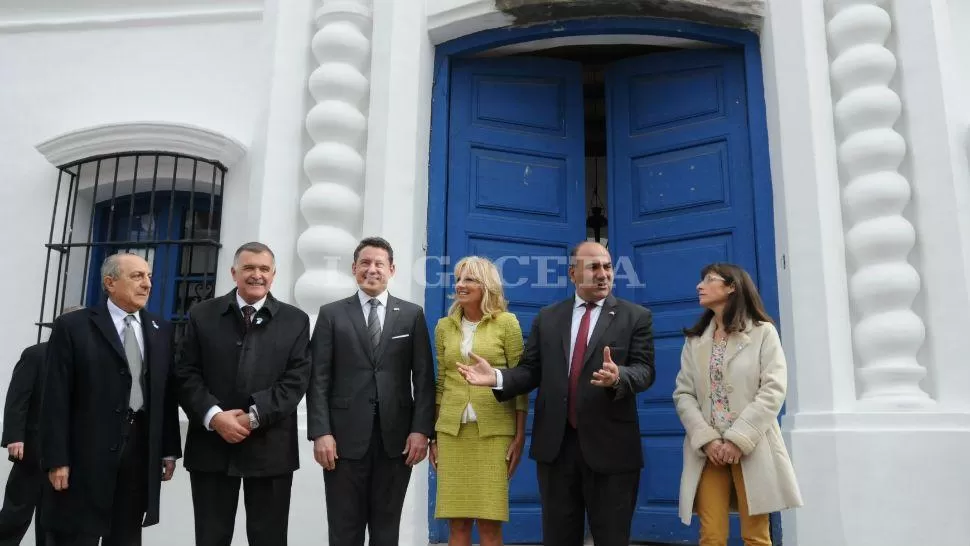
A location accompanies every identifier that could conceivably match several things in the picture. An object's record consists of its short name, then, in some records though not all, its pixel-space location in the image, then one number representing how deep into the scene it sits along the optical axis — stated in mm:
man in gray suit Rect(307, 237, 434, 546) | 3059
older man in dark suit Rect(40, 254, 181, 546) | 2941
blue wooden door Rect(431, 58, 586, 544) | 5047
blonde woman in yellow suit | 3174
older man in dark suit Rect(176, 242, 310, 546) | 3029
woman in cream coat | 3018
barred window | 5004
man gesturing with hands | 3051
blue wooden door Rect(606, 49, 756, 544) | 4730
